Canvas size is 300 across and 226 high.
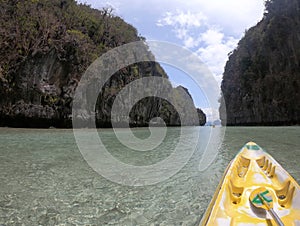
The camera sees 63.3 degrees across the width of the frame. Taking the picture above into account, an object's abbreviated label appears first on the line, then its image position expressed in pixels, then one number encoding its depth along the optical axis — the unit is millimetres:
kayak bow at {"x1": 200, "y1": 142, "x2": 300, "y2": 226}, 2518
